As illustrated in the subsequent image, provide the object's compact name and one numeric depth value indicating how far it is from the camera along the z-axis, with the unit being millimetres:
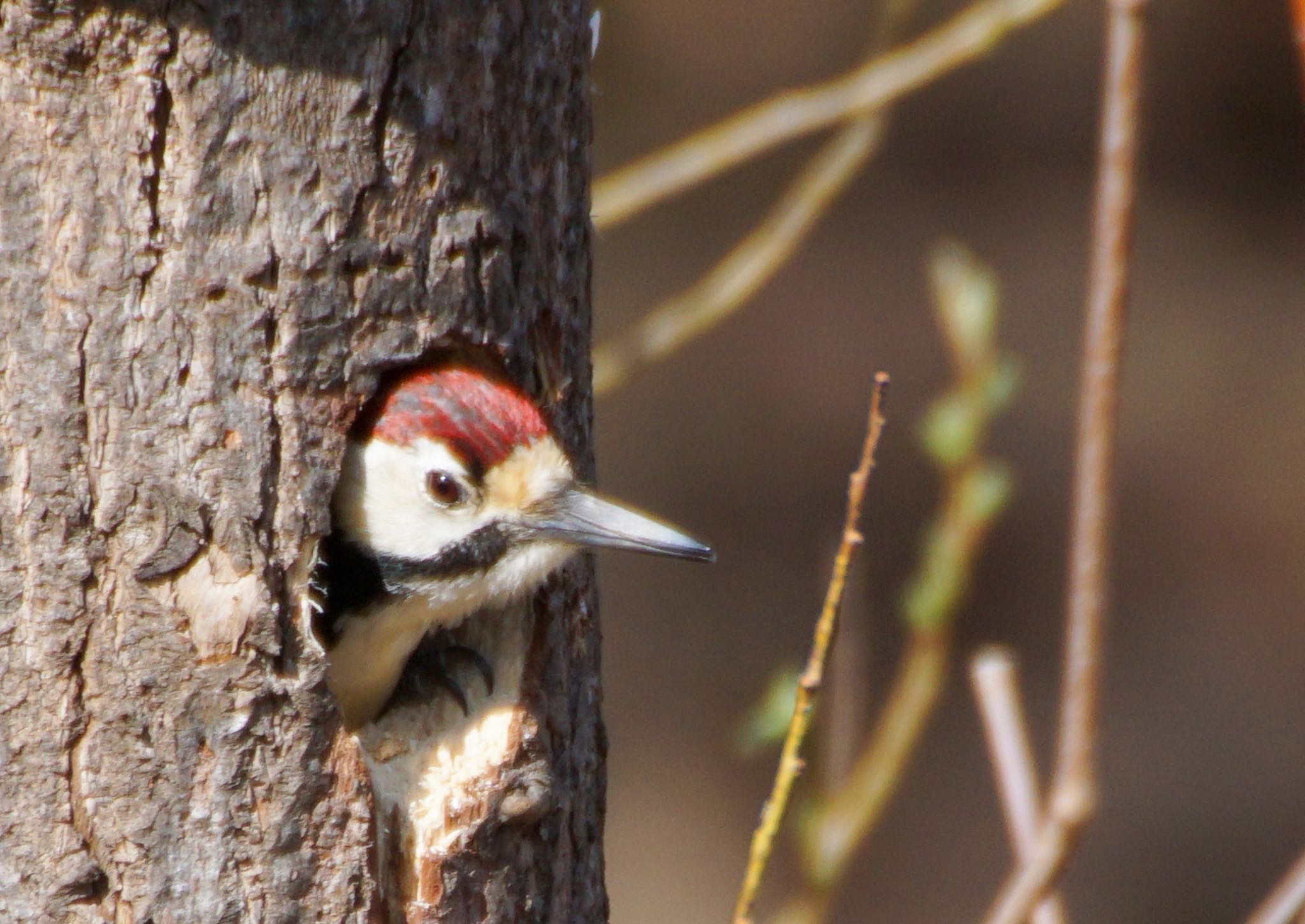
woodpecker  4594
